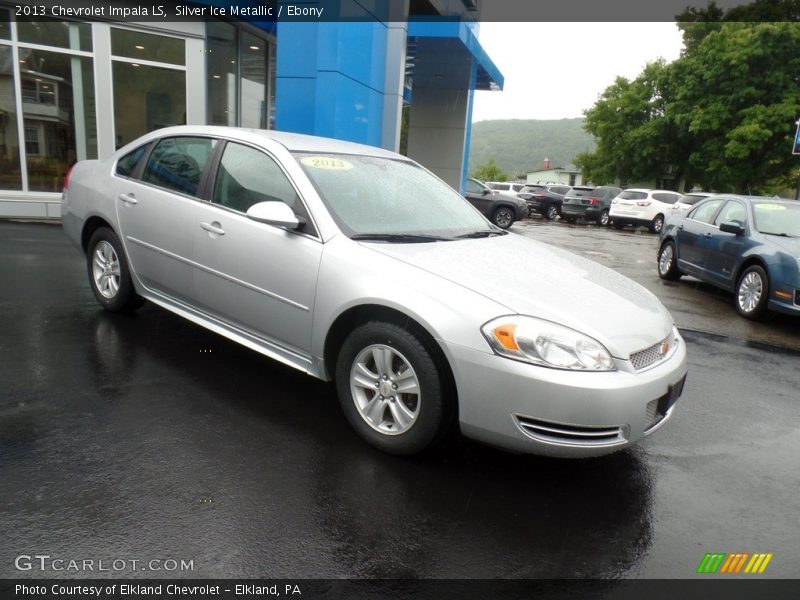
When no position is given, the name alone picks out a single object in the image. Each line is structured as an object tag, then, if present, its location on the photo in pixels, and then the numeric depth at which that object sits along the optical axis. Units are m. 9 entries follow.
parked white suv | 23.58
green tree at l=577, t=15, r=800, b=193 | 32.41
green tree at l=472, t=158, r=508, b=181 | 106.38
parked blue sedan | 6.86
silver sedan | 2.81
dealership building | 10.31
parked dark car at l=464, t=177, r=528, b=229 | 19.20
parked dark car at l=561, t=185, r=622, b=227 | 25.73
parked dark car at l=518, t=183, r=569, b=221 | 27.17
